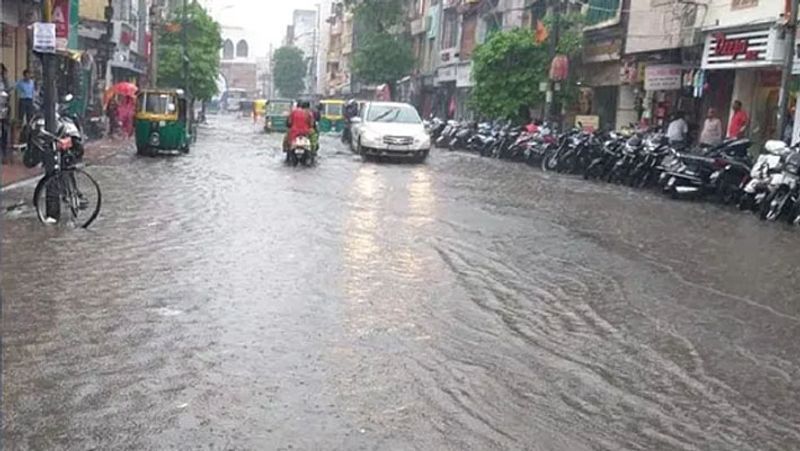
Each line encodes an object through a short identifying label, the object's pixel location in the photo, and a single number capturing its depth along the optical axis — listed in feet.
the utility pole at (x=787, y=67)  62.08
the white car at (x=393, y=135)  83.61
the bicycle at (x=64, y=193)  36.91
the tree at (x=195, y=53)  181.88
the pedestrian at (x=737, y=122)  70.33
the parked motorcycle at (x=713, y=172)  58.08
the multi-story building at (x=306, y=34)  389.60
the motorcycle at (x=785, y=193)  49.26
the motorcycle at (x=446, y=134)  120.47
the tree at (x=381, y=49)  192.75
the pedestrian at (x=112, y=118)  111.24
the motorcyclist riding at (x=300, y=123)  74.84
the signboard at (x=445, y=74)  167.53
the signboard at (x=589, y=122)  100.11
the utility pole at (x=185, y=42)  175.32
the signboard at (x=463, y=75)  153.99
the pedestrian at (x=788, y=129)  67.88
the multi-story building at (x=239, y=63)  415.44
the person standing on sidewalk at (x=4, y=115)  58.13
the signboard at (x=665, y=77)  87.10
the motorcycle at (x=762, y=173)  51.47
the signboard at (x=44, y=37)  36.37
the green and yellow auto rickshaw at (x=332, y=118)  169.89
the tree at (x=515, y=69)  111.04
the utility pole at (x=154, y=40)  164.89
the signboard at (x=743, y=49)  69.67
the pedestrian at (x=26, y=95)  63.61
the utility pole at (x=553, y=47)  105.09
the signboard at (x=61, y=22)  40.85
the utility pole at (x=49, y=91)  37.99
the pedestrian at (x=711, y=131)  72.28
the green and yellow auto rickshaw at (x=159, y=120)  78.64
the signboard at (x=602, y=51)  101.85
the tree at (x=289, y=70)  363.76
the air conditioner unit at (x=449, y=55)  169.27
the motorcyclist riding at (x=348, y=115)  120.21
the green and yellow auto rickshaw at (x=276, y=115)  164.86
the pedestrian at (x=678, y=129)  74.93
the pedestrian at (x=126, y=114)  114.62
